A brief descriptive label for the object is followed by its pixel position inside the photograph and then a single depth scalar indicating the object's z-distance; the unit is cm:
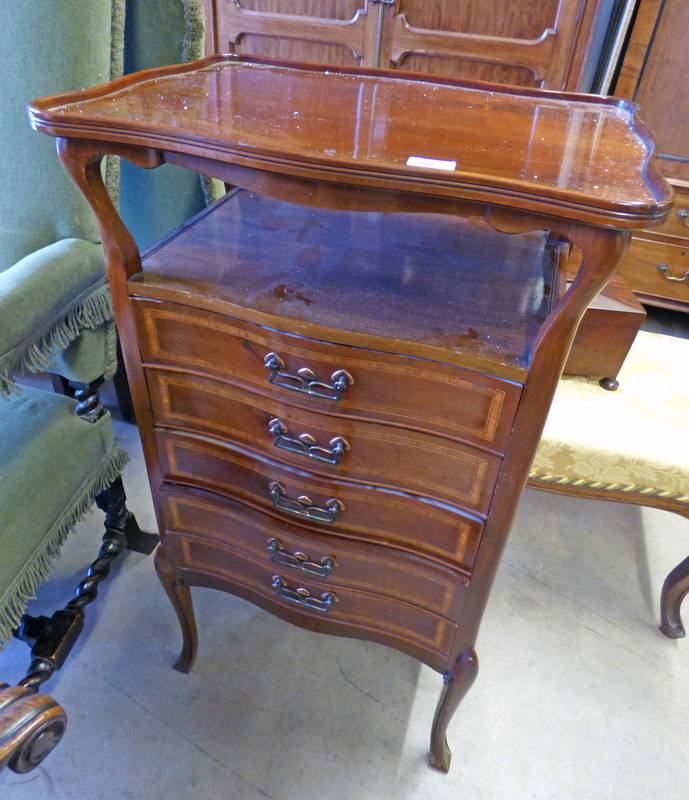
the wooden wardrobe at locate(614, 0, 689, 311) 171
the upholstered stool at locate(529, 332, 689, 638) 102
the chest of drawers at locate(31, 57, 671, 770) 56
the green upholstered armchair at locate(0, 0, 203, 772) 85
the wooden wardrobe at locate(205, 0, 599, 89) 172
